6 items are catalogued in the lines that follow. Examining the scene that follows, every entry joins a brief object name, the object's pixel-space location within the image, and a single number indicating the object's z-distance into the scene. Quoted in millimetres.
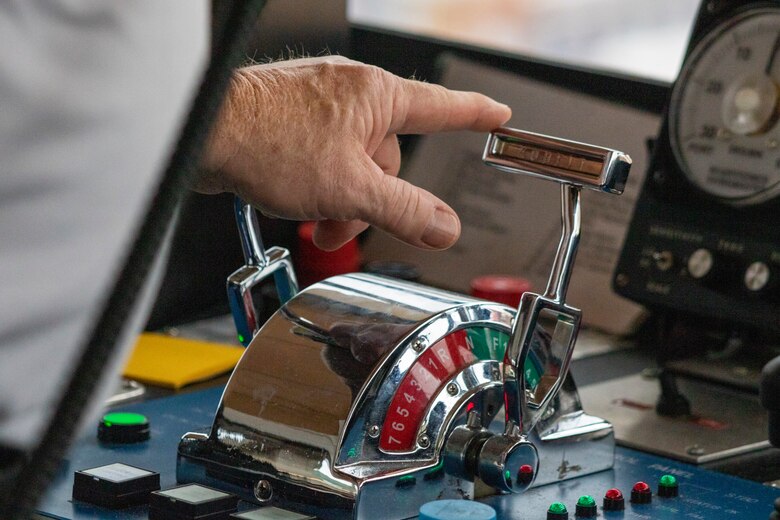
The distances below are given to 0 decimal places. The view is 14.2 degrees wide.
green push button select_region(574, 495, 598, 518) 1511
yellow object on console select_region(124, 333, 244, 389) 1751
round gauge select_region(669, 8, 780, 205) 1764
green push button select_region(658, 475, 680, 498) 1547
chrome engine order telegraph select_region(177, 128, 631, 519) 1483
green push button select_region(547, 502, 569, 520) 1503
